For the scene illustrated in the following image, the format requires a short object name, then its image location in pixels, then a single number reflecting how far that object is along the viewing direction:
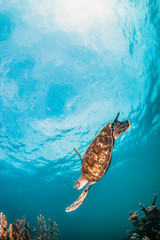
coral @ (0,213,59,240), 5.04
